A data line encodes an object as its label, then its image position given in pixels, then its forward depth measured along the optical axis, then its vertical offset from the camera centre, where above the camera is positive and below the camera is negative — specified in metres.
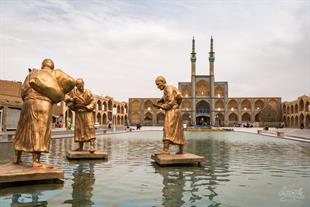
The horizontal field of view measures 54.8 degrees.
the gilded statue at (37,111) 4.77 +0.10
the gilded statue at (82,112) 7.77 +0.14
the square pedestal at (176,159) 6.62 -0.90
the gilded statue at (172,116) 6.88 +0.06
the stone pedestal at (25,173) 4.41 -0.86
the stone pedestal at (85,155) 7.71 -0.97
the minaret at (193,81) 61.08 +7.87
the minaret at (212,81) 60.41 +7.79
